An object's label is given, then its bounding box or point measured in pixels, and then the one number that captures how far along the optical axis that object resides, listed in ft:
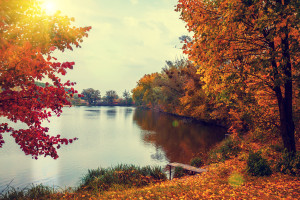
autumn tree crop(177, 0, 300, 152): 30.12
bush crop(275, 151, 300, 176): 32.48
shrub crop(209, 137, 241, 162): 58.07
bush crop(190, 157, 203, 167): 58.59
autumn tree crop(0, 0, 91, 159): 16.88
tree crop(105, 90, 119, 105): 647.97
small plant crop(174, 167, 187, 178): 49.55
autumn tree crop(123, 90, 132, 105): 625.82
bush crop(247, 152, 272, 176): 33.19
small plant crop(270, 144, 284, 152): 46.55
